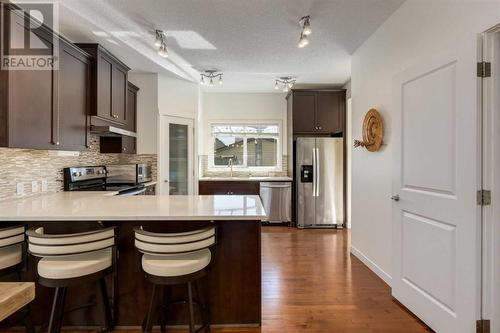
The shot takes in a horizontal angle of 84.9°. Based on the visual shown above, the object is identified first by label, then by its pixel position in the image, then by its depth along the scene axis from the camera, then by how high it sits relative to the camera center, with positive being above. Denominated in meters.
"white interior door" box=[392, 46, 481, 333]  1.65 -0.17
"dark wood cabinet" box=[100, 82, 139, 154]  3.97 +0.43
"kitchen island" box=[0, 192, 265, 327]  1.98 -0.83
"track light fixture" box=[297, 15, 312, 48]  2.43 +1.23
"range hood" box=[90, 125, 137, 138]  3.13 +0.45
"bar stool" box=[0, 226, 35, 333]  1.67 -0.55
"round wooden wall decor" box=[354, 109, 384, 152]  2.77 +0.37
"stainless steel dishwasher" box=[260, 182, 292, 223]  5.11 -0.62
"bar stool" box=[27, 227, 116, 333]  1.55 -0.57
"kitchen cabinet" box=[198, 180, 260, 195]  5.05 -0.38
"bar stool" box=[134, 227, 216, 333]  1.60 -0.56
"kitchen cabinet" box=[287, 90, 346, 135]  5.14 +1.08
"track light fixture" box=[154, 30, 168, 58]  2.86 +1.31
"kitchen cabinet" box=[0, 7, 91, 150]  1.99 +0.59
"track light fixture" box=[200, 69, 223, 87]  4.33 +1.49
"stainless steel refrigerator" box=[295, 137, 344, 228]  4.93 -0.28
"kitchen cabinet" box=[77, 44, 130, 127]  3.08 +0.98
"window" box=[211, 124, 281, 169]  5.78 +0.46
